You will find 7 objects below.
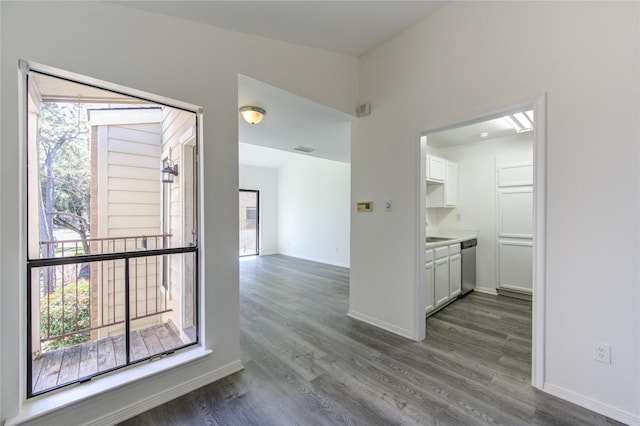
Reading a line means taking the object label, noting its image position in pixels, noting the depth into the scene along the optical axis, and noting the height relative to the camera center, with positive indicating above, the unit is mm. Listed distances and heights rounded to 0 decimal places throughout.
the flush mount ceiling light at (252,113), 2939 +1124
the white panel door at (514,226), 3887 -239
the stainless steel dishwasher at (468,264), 4020 -852
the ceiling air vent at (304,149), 4547 +1117
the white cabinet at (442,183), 4066 +467
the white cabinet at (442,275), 3178 -862
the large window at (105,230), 1578 -134
